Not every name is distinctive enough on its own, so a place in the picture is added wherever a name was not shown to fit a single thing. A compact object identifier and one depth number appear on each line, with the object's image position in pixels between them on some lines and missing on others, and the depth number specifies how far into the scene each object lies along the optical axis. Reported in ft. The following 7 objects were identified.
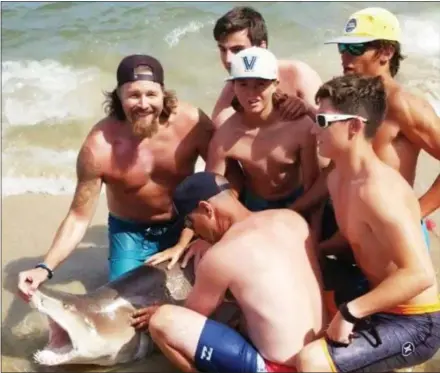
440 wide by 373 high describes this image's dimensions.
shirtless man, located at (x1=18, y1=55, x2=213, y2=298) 14.65
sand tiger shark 12.46
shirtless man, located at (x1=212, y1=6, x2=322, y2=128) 15.93
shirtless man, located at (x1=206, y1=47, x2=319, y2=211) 14.14
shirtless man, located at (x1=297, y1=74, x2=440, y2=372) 10.75
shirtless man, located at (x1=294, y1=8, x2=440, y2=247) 13.00
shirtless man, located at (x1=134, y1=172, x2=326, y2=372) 10.97
